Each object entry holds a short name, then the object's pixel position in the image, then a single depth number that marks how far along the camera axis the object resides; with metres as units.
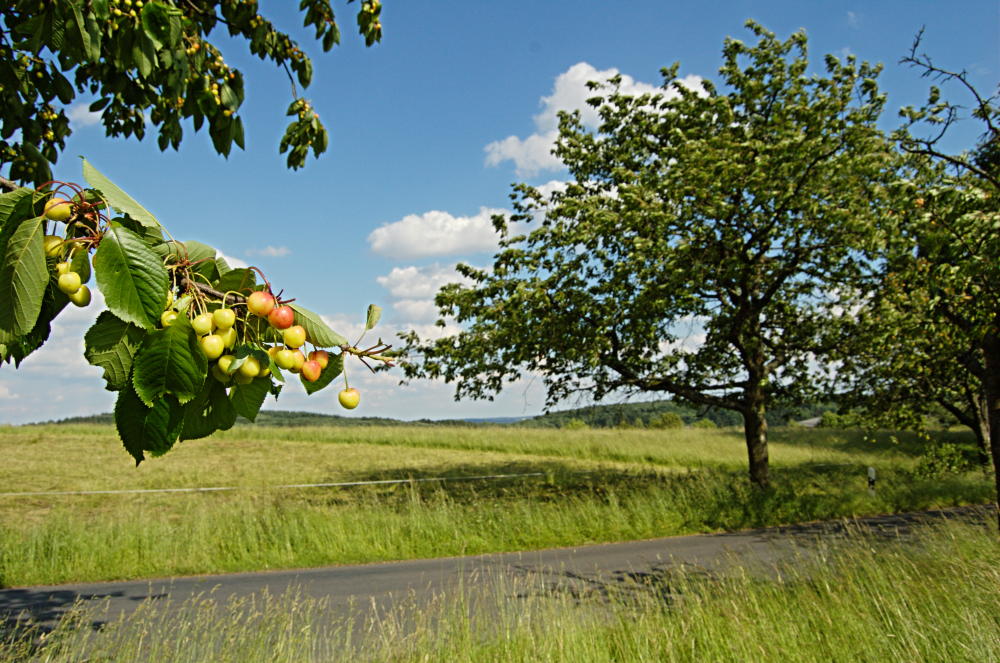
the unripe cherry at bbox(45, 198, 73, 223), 0.94
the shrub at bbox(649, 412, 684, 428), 55.75
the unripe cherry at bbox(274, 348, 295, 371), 1.03
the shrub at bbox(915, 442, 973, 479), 11.72
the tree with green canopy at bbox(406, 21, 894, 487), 11.02
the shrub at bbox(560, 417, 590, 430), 59.01
